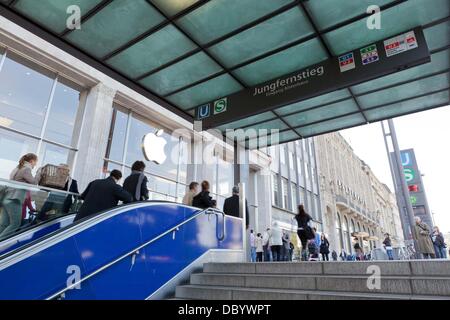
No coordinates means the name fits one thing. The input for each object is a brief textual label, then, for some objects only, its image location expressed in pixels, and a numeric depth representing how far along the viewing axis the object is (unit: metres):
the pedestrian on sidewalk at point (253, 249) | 12.15
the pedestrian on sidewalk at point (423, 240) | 9.62
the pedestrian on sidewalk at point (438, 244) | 10.77
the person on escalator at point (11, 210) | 4.98
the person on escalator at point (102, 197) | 4.53
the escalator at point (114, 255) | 3.21
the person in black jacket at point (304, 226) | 8.71
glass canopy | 5.56
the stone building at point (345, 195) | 33.00
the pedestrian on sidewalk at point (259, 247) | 13.33
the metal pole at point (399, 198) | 10.00
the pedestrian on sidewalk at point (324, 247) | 13.56
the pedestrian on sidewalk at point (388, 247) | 17.62
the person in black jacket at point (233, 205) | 8.25
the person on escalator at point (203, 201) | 7.11
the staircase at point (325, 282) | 3.51
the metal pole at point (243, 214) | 8.13
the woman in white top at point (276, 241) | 11.20
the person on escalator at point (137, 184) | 5.44
